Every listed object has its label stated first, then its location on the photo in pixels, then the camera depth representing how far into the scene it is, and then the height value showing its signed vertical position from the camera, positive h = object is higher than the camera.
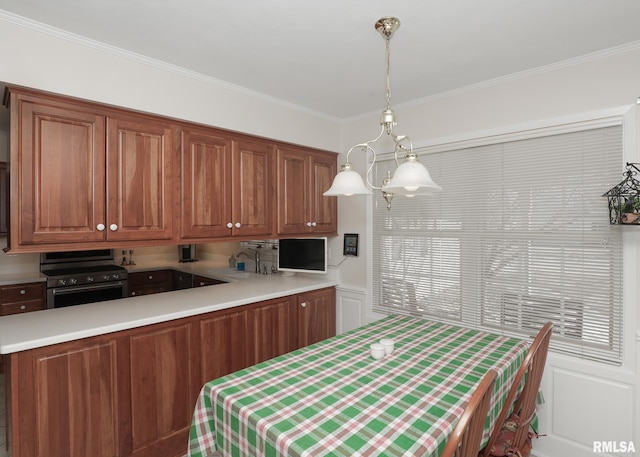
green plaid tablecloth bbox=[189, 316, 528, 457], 1.13 -0.69
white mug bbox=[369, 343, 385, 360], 1.78 -0.65
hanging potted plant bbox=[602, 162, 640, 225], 1.86 +0.15
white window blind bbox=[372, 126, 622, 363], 2.11 -0.12
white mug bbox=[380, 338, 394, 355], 1.85 -0.65
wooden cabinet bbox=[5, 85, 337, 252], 1.84 +0.31
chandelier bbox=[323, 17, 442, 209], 1.46 +0.22
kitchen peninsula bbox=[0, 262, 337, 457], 1.74 -0.83
